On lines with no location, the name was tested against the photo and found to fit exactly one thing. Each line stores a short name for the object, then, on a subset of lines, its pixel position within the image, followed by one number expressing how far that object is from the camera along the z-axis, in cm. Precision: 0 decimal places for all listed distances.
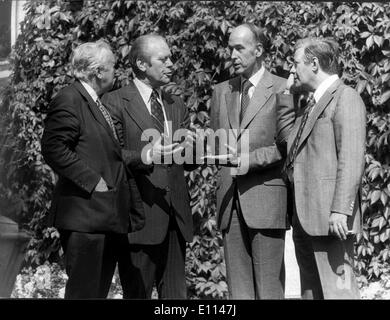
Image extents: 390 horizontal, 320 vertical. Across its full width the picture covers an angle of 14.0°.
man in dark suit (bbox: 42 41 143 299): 731
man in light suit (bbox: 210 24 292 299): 787
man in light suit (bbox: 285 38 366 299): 727
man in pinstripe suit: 785
